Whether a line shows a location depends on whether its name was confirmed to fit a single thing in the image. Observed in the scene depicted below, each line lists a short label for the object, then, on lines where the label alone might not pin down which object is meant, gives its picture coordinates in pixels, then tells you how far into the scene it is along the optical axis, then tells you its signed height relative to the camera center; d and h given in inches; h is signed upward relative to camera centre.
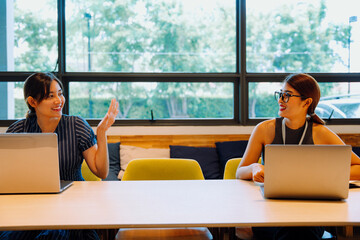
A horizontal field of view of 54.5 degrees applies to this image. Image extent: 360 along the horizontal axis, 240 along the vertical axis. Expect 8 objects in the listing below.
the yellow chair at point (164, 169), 86.6 -12.7
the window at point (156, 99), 159.2 +9.0
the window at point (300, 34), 162.4 +38.9
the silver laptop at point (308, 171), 52.7 -8.1
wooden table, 45.3 -13.2
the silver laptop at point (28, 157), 56.1 -6.1
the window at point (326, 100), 163.6 +8.1
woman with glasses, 80.7 -1.5
